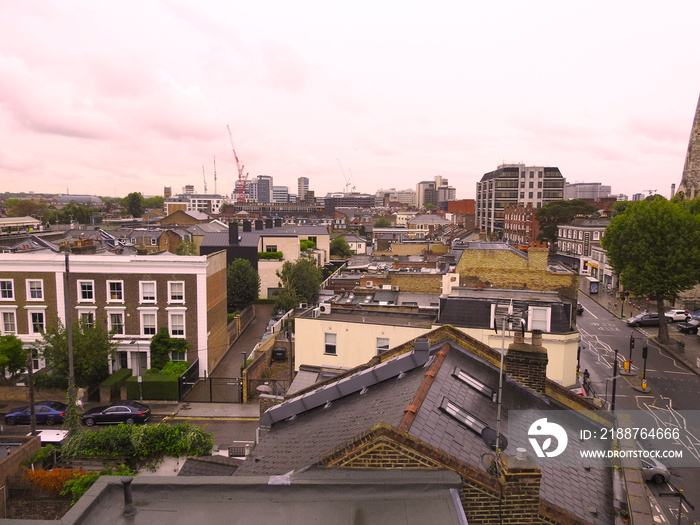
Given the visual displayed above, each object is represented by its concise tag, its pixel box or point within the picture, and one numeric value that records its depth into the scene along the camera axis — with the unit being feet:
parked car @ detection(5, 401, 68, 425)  84.89
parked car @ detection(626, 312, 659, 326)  155.63
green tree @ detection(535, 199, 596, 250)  324.80
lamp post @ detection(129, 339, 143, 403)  104.88
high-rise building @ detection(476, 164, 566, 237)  411.54
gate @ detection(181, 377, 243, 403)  97.45
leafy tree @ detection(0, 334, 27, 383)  96.17
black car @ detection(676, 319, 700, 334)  145.28
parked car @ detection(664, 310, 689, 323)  158.61
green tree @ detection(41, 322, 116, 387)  93.40
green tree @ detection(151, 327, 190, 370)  104.32
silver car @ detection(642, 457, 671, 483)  65.67
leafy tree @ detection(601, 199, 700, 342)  127.13
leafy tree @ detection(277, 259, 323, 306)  161.27
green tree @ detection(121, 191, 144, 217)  603.26
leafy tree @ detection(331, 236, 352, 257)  281.95
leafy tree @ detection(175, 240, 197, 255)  177.31
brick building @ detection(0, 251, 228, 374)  105.81
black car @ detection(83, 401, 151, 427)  84.17
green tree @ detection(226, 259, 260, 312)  161.07
